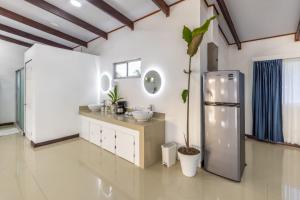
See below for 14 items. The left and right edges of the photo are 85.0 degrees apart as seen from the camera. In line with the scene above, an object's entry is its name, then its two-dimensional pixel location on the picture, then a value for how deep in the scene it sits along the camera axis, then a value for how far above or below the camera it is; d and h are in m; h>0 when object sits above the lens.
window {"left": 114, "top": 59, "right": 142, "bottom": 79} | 3.91 +0.75
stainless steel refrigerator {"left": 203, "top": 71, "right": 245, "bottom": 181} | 2.38 -0.38
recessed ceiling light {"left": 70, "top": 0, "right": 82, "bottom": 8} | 3.35 +2.00
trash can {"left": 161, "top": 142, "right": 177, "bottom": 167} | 2.89 -1.00
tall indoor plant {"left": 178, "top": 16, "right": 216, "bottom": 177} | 2.46 -0.86
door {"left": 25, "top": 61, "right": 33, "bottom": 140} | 4.10 +0.02
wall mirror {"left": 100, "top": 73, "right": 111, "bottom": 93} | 4.75 +0.48
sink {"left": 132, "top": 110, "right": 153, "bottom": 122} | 3.10 -0.33
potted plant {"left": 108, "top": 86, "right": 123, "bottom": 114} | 4.10 +0.01
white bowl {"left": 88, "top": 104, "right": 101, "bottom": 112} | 4.49 -0.23
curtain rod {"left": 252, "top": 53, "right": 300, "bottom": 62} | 3.80 +1.01
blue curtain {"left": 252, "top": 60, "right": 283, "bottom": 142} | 4.03 -0.05
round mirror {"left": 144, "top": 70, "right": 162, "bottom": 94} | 3.41 +0.36
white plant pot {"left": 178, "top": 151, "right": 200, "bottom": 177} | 2.51 -1.02
